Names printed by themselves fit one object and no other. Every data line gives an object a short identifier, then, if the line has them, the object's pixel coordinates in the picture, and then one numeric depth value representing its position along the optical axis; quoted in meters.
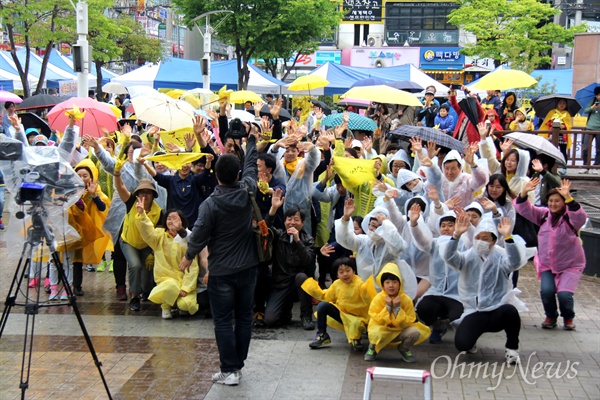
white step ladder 4.27
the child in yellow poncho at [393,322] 6.92
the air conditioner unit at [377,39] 58.74
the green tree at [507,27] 36.56
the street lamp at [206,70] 23.06
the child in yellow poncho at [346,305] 7.30
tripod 5.89
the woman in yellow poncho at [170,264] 8.30
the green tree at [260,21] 34.34
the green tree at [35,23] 23.69
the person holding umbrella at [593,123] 15.06
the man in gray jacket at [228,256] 6.28
